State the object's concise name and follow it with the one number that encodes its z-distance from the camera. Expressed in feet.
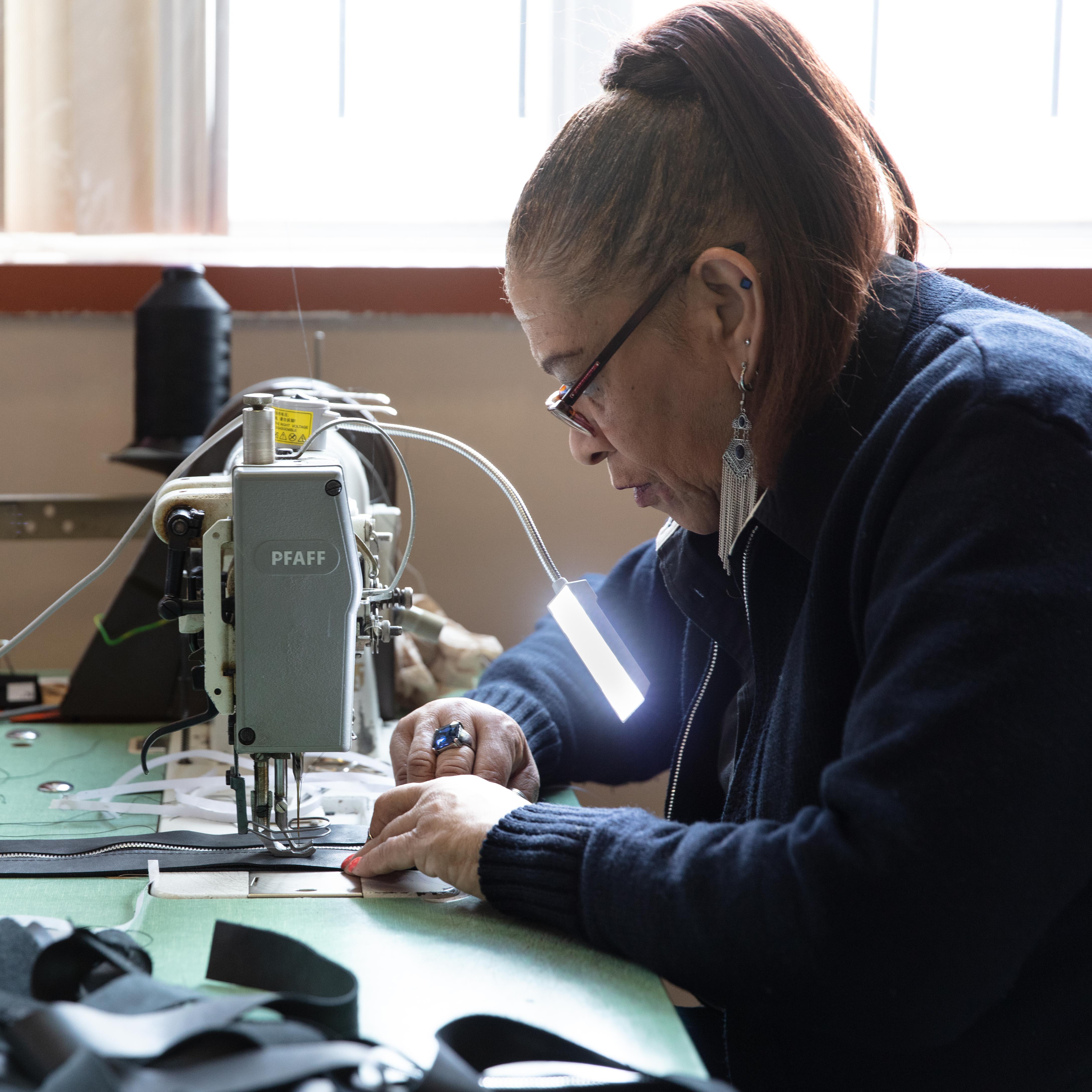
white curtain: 6.43
